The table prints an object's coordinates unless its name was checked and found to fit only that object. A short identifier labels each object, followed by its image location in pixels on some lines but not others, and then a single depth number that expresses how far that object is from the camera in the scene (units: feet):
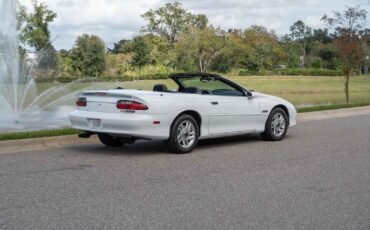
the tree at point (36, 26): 129.29
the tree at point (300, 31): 447.01
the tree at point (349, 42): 79.41
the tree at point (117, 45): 300.40
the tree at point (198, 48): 175.83
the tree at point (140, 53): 196.25
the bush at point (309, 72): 218.59
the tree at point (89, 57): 173.27
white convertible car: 31.86
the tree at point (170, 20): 277.85
